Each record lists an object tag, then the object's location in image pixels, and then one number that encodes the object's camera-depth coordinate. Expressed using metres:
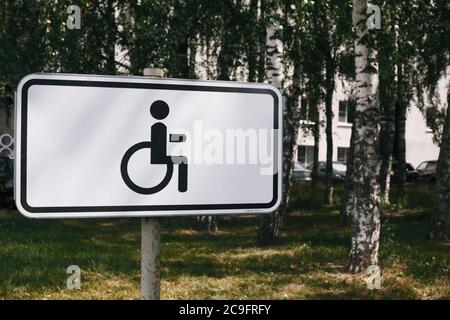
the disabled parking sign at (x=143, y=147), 1.81
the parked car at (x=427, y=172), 44.28
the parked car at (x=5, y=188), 20.84
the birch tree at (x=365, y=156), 10.09
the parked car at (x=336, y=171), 42.98
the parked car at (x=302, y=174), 41.66
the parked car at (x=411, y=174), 44.91
